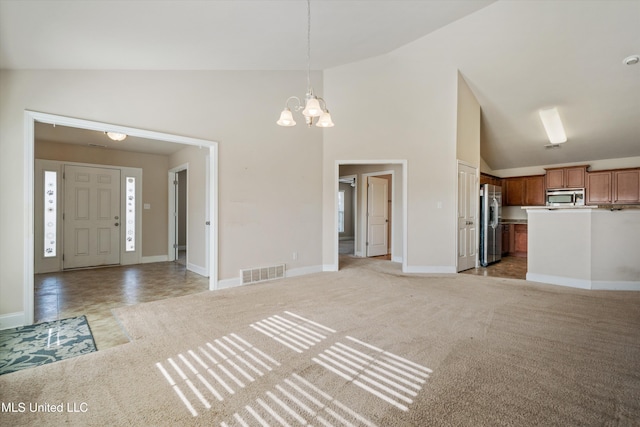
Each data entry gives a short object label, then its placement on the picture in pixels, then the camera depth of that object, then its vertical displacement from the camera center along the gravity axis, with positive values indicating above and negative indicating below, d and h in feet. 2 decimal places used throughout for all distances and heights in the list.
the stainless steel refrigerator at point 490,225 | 20.63 -0.81
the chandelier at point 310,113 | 9.20 +3.32
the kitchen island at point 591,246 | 13.70 -1.60
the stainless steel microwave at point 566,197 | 23.06 +1.39
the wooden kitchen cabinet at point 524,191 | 25.05 +2.02
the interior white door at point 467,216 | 18.11 -0.17
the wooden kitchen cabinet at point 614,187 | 20.92 +2.01
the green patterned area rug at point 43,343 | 7.54 -3.85
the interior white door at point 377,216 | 24.47 -0.25
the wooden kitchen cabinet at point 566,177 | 23.04 +2.98
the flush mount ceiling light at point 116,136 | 14.63 +3.92
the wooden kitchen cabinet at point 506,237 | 25.79 -2.08
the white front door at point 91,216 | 19.30 -0.29
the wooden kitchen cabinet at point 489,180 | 21.65 +2.72
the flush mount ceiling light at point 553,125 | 19.06 +6.11
